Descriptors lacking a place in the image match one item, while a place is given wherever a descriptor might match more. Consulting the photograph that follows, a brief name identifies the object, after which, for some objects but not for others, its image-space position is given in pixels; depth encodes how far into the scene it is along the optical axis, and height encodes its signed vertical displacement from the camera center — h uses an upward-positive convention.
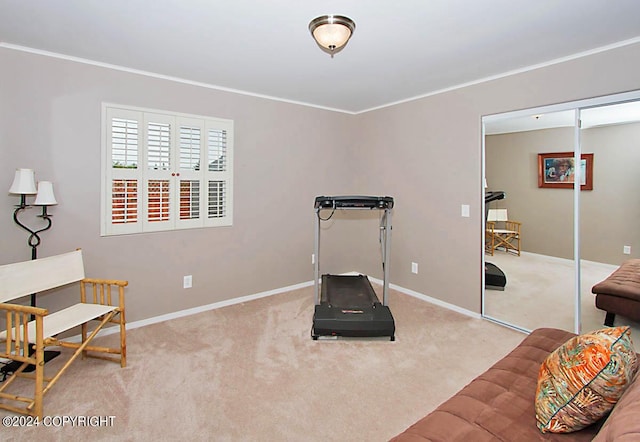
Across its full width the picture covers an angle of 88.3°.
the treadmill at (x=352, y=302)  2.89 -0.75
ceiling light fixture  1.94 +1.18
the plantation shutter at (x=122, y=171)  2.93 +0.49
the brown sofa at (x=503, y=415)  0.98 -0.74
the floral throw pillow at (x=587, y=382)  1.15 -0.55
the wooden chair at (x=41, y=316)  1.93 -0.64
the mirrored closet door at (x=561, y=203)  2.60 +0.23
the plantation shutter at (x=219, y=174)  3.50 +0.56
